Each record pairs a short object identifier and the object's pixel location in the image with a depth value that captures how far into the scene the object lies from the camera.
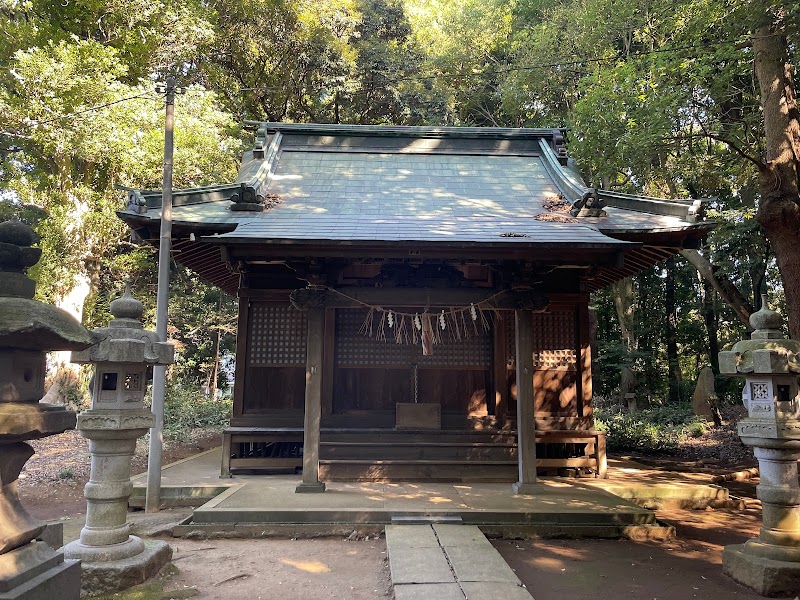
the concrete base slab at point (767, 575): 4.43
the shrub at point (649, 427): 12.80
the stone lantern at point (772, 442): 4.66
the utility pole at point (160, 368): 6.77
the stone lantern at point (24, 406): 2.87
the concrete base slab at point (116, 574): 4.18
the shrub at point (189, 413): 13.33
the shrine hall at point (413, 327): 7.12
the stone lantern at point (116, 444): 4.36
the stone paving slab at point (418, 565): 4.33
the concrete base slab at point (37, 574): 2.73
